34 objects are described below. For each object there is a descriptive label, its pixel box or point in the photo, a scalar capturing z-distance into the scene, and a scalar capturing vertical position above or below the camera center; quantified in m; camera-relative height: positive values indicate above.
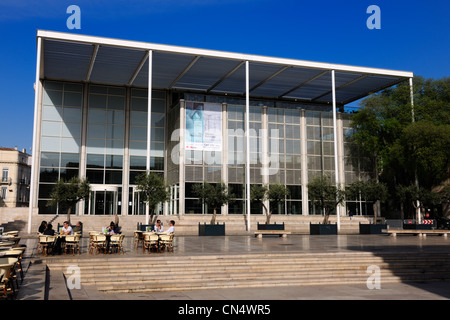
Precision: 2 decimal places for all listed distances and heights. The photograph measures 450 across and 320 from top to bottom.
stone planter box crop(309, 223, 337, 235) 29.52 -1.77
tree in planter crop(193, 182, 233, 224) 33.31 +0.75
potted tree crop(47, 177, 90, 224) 30.61 +0.92
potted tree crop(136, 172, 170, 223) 29.66 +1.10
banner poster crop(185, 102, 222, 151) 37.97 +7.30
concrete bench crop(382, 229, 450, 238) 27.57 -1.87
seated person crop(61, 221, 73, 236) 15.77 -0.99
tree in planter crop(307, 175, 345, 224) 33.22 +0.83
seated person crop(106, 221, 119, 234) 16.50 -1.04
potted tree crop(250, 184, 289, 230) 34.19 +0.93
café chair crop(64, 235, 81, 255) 14.45 -1.23
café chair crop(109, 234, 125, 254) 15.07 -1.39
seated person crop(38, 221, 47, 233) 19.44 -1.08
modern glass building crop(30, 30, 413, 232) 37.06 +7.34
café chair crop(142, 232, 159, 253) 15.48 -1.30
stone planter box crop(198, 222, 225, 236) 27.62 -1.73
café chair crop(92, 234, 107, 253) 14.89 -1.38
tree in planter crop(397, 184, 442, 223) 36.56 +0.74
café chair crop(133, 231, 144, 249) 17.75 -1.39
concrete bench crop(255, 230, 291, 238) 26.72 -1.82
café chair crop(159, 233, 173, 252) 15.66 -1.36
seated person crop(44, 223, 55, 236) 15.34 -1.04
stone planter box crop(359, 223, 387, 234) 30.62 -1.83
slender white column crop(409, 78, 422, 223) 38.09 +9.45
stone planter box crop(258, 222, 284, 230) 28.82 -1.56
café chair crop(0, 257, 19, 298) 7.90 -1.43
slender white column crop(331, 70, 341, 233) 34.51 +5.40
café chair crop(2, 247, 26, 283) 10.20 -1.24
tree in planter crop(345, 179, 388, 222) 35.00 +1.14
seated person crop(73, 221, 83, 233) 21.25 -1.22
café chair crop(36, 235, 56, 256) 14.16 -1.29
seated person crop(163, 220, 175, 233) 16.84 -0.97
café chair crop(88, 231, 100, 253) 15.21 -1.30
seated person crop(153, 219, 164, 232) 17.26 -0.97
